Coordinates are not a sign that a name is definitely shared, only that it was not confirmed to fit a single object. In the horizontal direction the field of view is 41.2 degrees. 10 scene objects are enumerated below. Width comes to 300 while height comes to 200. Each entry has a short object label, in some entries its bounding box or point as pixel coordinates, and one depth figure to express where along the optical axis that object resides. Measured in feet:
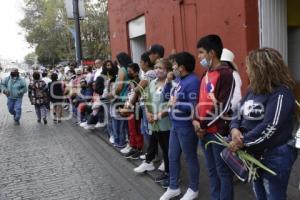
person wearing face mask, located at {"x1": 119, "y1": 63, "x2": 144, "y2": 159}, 23.76
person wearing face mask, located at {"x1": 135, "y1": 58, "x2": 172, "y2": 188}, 18.48
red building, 24.48
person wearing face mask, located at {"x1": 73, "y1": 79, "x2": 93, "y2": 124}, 38.14
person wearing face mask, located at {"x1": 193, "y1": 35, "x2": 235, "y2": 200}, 13.62
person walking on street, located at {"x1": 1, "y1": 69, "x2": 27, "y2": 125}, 42.83
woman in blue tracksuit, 10.36
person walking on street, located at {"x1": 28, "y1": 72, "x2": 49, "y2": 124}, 41.55
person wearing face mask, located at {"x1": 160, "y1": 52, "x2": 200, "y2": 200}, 15.65
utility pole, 50.03
